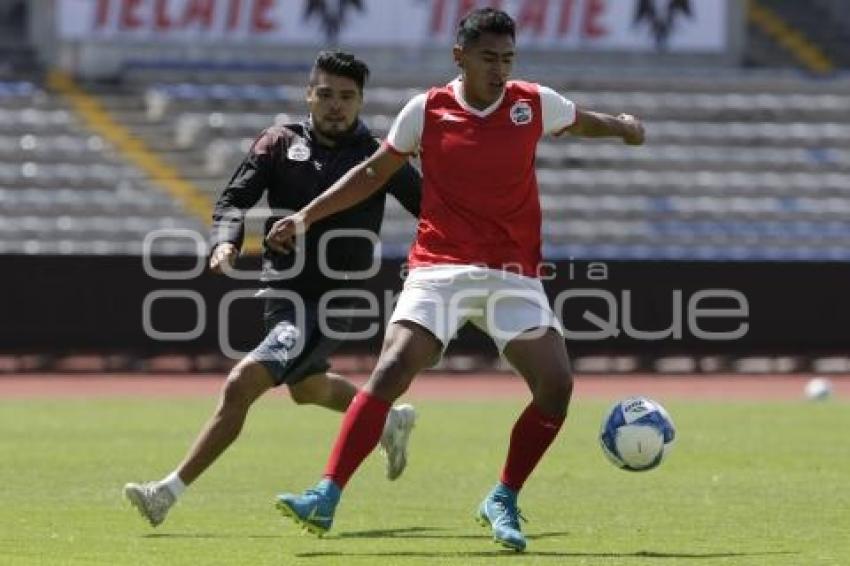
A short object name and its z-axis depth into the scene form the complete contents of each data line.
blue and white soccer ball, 19.45
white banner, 64.69
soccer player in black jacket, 19.95
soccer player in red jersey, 18.14
